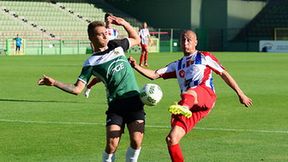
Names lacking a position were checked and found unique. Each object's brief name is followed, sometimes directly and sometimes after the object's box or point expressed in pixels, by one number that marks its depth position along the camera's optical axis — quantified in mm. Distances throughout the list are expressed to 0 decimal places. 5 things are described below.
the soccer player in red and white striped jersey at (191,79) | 17703
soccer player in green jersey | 17344
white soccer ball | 17500
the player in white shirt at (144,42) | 74562
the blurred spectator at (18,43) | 116556
